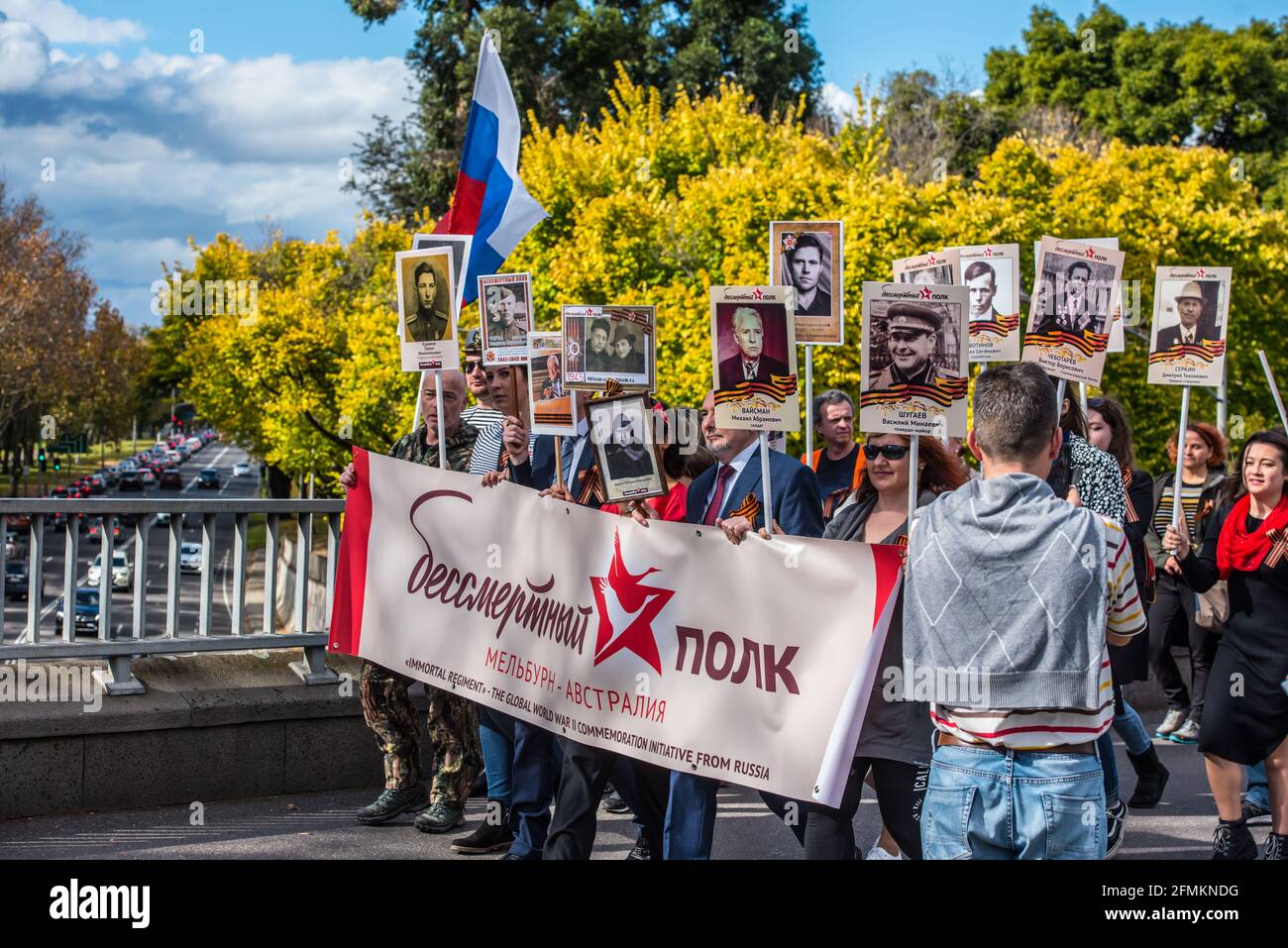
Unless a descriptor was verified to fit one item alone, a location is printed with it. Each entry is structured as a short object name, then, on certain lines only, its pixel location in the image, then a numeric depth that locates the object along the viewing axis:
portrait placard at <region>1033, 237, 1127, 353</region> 6.02
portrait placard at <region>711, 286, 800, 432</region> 5.38
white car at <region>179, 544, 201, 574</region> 55.78
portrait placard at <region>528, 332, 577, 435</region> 6.38
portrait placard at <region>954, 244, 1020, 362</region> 6.71
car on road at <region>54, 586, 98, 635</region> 32.91
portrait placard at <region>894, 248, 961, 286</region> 6.41
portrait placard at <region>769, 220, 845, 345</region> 6.26
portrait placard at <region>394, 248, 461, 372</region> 6.81
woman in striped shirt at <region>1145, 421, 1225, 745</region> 9.02
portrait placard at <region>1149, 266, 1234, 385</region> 6.61
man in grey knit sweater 3.51
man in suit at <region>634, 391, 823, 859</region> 5.31
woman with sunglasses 4.85
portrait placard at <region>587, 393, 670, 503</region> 5.58
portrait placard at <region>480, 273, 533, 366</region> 6.75
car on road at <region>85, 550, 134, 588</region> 40.81
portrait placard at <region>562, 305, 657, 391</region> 5.92
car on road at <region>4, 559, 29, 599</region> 52.36
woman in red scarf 6.19
